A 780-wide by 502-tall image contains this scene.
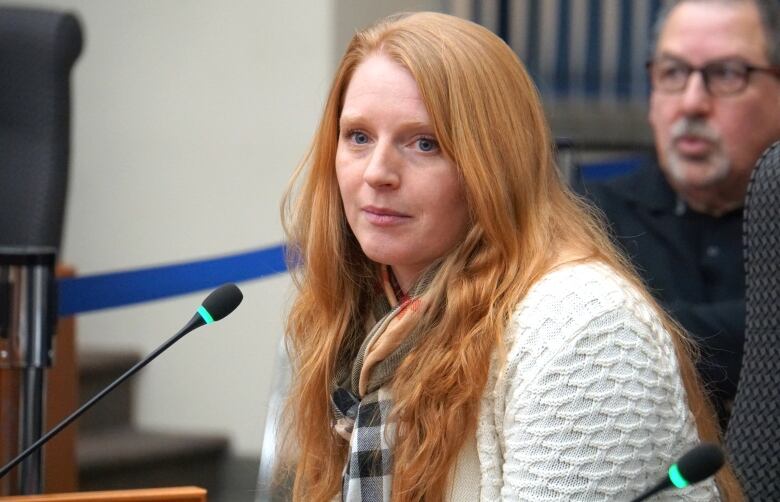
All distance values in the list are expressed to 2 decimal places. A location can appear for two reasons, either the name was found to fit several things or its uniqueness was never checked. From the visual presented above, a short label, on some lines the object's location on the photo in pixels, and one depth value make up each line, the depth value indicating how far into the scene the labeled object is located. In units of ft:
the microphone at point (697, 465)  10.09
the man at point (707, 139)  22.72
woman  12.58
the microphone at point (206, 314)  13.46
